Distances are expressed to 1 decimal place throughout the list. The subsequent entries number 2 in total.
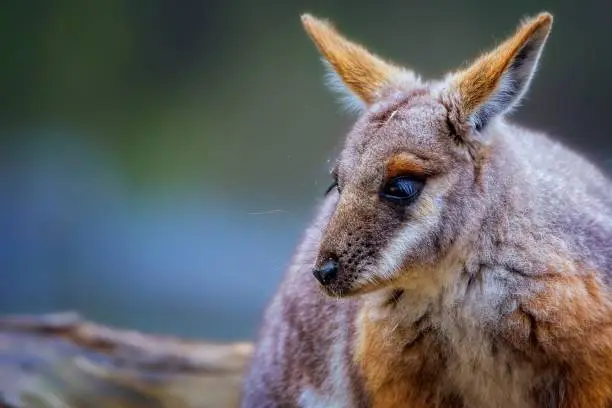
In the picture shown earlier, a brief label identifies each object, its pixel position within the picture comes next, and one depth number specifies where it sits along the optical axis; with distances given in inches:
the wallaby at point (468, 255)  208.2
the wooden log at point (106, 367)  321.4
